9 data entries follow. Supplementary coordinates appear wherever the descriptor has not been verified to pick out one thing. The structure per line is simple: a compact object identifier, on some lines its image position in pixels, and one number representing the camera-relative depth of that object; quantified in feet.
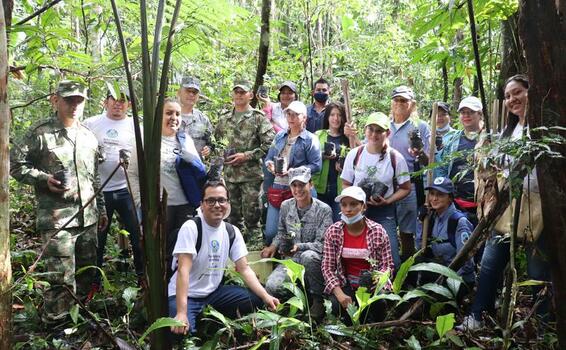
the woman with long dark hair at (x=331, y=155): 19.75
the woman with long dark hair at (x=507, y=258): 11.60
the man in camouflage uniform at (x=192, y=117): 20.40
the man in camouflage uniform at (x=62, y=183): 14.25
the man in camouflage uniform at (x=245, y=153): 20.76
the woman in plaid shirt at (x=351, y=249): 14.65
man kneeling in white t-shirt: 13.57
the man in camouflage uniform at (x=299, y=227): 16.12
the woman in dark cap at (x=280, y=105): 23.02
